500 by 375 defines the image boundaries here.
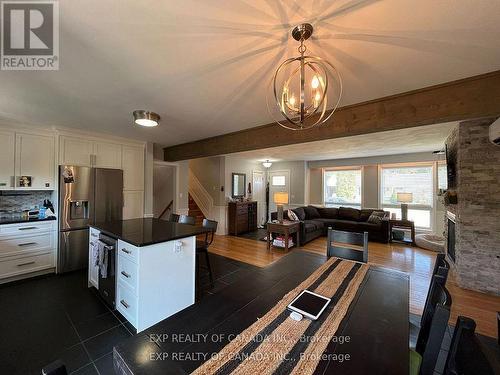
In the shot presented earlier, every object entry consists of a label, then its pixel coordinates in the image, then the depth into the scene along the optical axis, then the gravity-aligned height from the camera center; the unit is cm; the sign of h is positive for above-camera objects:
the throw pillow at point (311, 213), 651 -75
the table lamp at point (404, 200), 545 -28
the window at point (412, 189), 566 +1
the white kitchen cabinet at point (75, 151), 347 +63
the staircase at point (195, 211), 667 -74
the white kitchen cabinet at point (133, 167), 420 +42
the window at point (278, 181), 788 +30
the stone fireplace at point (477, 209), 284 -26
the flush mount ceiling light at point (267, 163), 698 +86
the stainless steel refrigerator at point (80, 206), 335 -32
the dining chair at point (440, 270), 115 -47
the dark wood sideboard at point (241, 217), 619 -88
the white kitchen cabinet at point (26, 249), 296 -93
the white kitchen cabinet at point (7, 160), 302 +40
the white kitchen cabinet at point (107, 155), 384 +62
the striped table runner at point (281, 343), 75 -65
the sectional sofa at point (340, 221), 538 -91
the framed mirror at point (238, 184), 661 +13
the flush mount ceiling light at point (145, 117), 261 +88
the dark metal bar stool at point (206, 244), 281 -81
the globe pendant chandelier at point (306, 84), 126 +98
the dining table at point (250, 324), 78 -65
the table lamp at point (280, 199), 533 -26
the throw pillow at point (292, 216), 554 -72
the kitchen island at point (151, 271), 194 -84
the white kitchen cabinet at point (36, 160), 316 +43
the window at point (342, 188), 679 +4
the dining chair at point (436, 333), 75 -53
